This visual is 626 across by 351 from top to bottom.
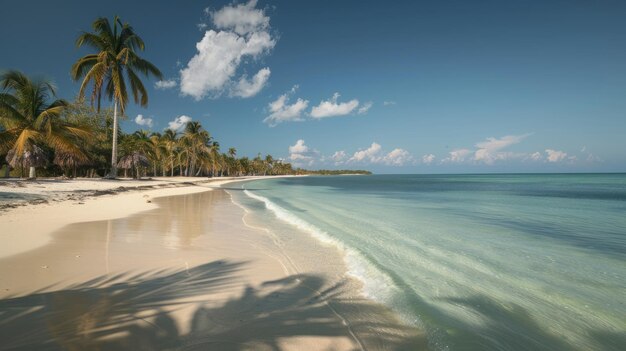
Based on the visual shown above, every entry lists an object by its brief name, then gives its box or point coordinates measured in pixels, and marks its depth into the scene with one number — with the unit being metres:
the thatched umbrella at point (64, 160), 29.31
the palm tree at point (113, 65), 21.22
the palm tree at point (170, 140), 56.44
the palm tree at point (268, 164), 134.91
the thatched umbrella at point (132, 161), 38.38
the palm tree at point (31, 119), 15.75
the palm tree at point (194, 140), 58.88
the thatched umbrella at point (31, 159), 21.39
